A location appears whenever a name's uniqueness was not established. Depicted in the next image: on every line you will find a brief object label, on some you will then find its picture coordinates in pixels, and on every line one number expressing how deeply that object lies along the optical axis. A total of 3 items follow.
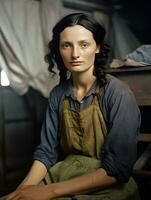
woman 1.99
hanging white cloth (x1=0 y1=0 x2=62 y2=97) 3.09
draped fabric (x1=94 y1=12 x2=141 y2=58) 4.23
